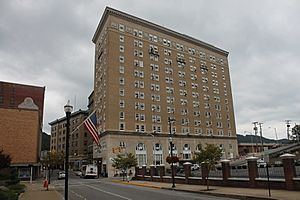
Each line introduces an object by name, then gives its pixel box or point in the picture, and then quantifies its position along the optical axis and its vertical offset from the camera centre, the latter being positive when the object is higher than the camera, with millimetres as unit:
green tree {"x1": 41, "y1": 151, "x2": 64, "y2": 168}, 52334 -432
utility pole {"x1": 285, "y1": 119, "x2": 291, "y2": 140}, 111306 +9227
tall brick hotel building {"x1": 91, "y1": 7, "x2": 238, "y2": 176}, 68125 +16322
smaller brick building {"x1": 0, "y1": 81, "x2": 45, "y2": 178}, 56312 +4300
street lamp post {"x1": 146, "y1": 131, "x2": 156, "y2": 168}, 69450 +1660
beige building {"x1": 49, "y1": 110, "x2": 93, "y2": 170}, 116738 +6667
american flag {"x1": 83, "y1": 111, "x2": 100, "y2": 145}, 29444 +3397
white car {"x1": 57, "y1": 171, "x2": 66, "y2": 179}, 65431 -4274
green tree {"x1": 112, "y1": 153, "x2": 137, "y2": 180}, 45875 -1187
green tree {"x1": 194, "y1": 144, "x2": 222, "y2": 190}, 25297 -314
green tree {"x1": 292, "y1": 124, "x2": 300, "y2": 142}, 117562 +7303
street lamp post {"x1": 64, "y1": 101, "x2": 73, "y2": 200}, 12568 +1896
